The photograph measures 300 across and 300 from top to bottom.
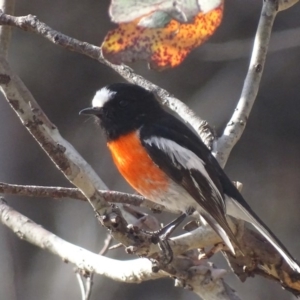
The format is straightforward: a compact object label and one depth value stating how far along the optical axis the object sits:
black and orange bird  2.81
